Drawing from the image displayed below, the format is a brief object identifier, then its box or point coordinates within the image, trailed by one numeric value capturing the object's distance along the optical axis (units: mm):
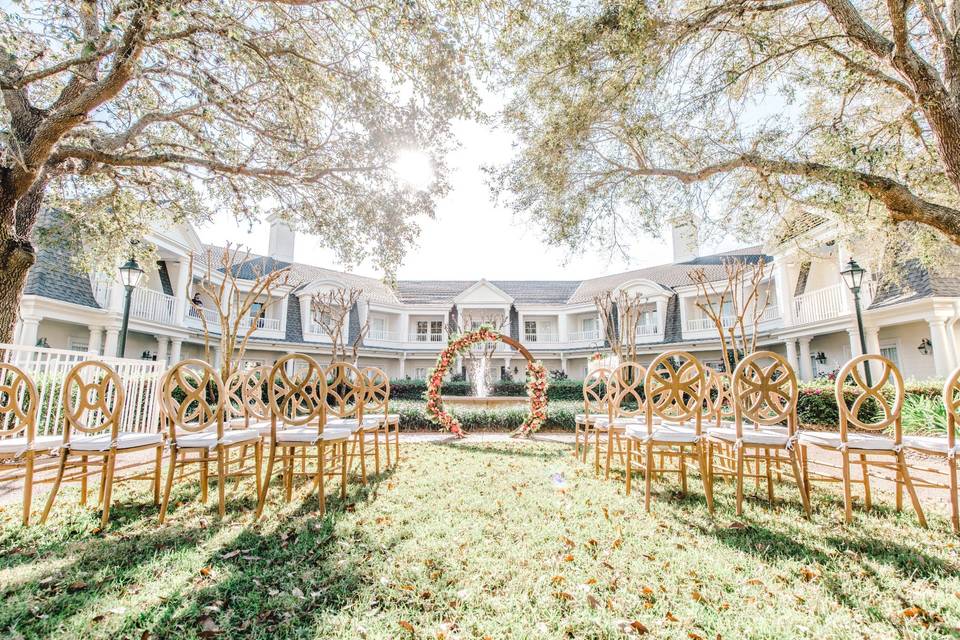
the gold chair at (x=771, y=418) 3305
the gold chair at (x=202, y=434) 3236
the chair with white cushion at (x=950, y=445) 2945
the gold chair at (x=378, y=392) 5271
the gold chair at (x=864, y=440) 3141
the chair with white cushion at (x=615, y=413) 4523
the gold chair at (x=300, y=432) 3402
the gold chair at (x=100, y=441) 3133
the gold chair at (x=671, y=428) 3494
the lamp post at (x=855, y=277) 8703
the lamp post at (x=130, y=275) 7777
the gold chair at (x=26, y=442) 3059
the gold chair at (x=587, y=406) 5367
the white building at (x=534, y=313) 11375
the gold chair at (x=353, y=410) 4426
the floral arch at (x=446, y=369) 8086
